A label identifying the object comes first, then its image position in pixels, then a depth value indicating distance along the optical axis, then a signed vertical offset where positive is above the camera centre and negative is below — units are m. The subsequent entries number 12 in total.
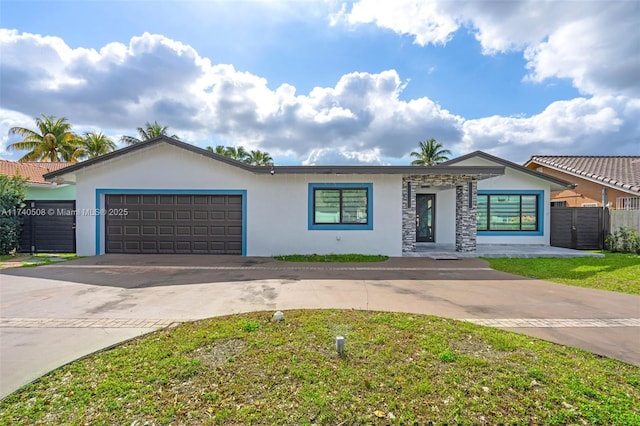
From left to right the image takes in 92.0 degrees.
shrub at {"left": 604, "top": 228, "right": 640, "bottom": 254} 12.41 -1.24
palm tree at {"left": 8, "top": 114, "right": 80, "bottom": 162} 26.78 +6.17
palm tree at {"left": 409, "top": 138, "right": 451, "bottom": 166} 34.59 +6.61
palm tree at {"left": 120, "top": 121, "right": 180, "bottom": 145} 29.62 +7.80
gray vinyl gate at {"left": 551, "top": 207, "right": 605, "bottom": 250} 13.62 -0.72
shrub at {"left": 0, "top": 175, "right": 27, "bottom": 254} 11.09 -0.04
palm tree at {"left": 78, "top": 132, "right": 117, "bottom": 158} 28.70 +6.13
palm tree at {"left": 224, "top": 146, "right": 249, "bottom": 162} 34.62 +6.58
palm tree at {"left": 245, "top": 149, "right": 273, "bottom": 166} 36.07 +6.38
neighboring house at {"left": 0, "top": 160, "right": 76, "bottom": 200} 16.26 +1.33
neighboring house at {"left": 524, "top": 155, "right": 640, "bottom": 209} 14.67 +1.75
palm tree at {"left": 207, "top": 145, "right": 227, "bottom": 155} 34.17 +6.84
